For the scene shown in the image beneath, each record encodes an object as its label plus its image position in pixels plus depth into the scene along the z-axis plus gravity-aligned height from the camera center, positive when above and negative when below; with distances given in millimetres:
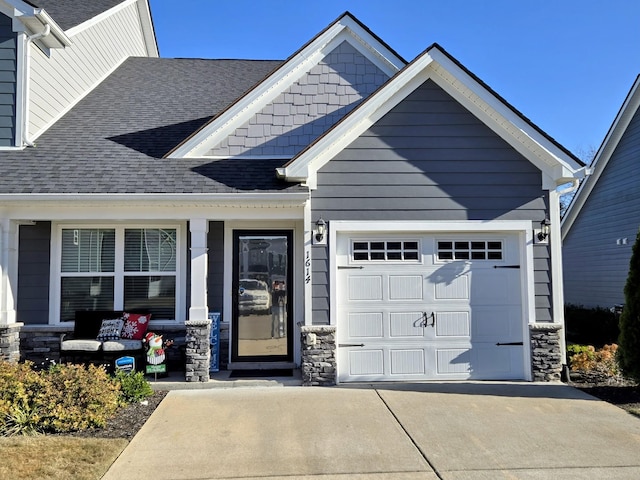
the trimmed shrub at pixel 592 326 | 10719 -1109
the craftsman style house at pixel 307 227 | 7379 +825
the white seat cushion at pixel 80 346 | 7574 -984
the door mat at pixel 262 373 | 7781 -1468
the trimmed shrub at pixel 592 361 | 7664 -1290
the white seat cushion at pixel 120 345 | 7566 -978
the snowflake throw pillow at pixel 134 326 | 8000 -730
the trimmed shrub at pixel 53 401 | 5363 -1316
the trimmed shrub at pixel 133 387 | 6441 -1382
